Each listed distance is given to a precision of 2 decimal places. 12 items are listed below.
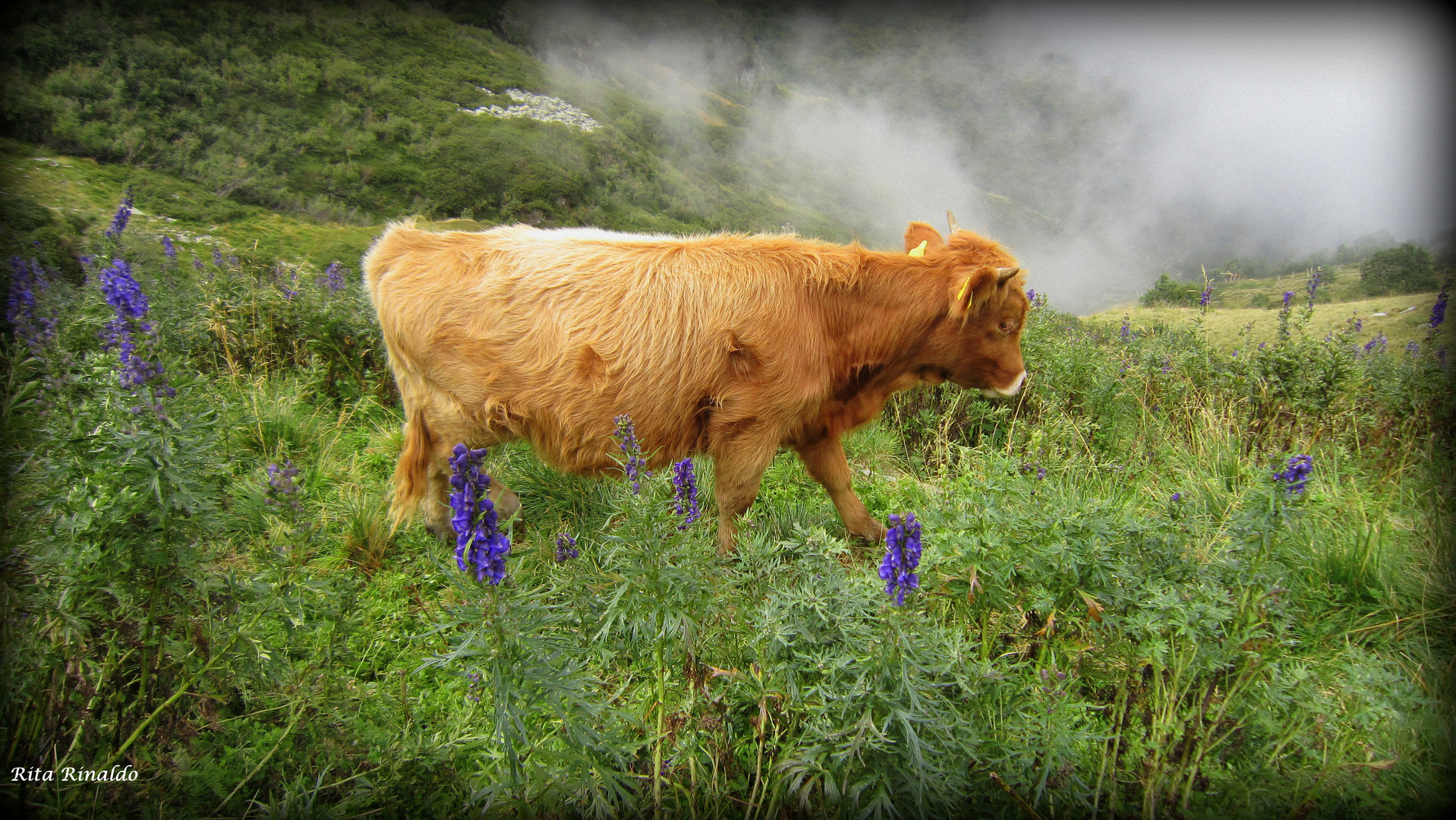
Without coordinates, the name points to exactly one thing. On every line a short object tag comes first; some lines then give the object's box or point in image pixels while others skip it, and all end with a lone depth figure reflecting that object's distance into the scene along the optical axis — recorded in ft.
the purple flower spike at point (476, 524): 4.36
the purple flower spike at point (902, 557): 5.13
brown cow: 11.04
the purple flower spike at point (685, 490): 7.52
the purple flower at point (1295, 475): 6.43
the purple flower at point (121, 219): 15.25
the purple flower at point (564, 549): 7.97
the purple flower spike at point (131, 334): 5.73
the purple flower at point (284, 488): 6.02
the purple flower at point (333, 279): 21.68
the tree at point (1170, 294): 44.15
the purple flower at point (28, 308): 10.68
